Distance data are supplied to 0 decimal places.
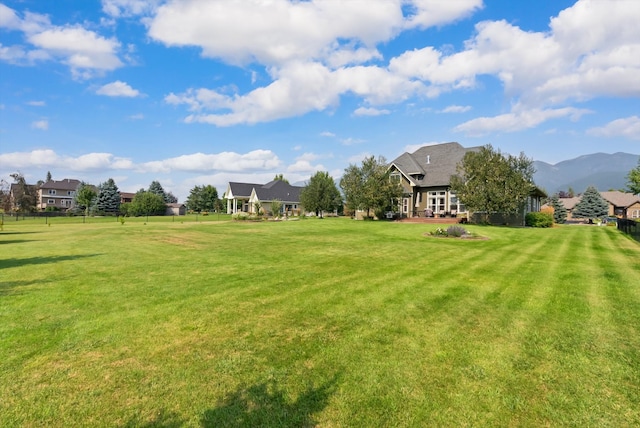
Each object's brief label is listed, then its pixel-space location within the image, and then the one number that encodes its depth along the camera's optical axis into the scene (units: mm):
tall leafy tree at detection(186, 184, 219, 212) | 82562
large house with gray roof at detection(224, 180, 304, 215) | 63028
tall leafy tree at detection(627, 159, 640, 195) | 33641
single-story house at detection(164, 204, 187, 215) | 78250
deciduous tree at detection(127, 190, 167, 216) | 62188
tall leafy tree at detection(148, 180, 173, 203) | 78938
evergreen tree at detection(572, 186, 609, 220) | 63438
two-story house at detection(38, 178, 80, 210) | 90938
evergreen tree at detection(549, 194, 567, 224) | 59875
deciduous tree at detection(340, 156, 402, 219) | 34750
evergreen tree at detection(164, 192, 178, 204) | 127300
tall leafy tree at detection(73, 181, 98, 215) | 66188
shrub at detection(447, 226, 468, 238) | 19344
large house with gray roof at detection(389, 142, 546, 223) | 35844
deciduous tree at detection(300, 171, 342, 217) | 48625
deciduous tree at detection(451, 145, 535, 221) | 27578
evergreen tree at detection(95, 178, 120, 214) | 64188
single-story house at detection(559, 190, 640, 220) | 71500
